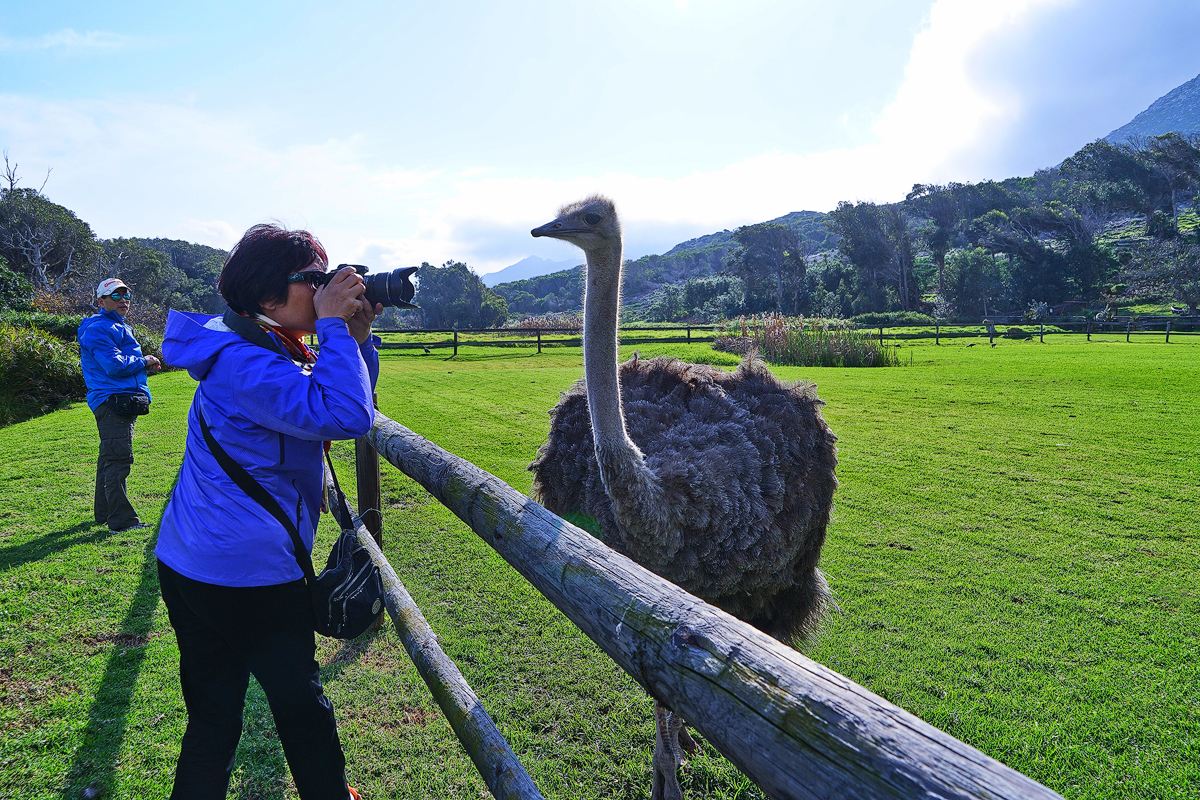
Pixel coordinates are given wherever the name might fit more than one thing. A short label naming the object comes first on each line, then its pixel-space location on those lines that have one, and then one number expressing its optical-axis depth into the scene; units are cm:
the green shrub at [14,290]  1747
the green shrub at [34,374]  1088
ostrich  275
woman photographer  159
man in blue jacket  477
